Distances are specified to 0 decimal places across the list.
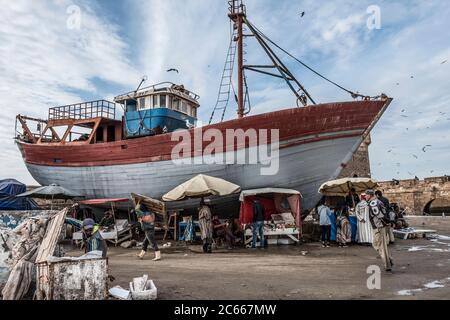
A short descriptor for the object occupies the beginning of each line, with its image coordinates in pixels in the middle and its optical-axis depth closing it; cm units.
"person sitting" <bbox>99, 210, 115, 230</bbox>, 1495
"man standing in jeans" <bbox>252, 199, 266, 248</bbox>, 1179
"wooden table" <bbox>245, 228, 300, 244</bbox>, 1210
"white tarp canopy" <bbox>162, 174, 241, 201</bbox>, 1166
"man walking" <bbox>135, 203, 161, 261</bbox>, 992
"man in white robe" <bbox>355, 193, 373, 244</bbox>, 1210
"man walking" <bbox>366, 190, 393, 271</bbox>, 735
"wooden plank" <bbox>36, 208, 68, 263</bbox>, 502
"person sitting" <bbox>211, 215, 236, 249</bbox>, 1216
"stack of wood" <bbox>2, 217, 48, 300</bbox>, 501
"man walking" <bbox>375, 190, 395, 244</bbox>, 1177
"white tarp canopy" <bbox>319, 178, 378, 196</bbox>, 1306
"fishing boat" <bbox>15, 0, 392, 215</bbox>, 1368
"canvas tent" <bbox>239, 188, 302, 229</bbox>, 1270
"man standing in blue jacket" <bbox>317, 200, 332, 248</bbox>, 1209
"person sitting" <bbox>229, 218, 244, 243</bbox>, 1274
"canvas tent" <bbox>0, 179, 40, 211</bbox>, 1827
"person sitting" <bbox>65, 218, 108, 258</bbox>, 606
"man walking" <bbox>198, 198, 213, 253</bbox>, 1128
